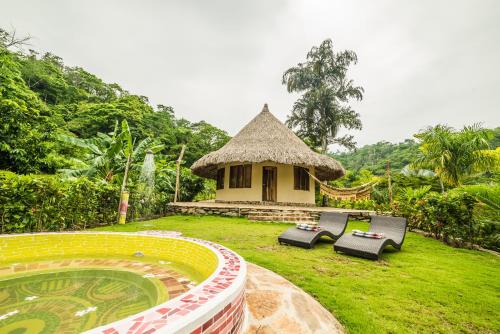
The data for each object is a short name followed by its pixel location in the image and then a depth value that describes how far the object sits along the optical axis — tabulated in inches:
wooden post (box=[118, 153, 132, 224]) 305.4
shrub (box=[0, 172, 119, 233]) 194.9
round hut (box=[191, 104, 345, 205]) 450.6
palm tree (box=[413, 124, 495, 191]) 396.8
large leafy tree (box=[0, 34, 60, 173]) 317.1
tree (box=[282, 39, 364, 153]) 740.6
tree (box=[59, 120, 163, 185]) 378.9
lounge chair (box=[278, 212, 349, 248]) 205.0
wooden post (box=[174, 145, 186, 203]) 423.8
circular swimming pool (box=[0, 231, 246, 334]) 58.4
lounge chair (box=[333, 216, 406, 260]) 175.2
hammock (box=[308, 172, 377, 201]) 394.3
